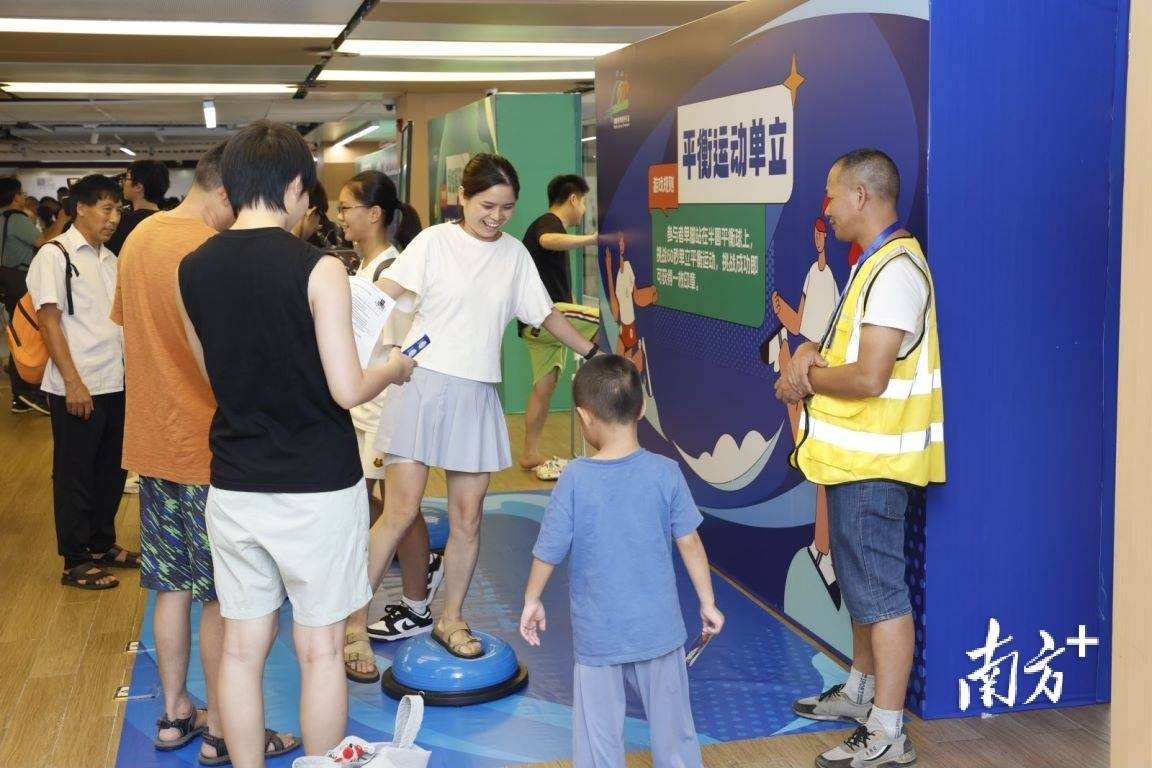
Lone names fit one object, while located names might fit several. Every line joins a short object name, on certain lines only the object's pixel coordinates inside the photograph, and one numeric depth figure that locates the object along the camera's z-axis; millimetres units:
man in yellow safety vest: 2994
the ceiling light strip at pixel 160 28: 6586
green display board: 8297
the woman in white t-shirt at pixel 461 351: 3586
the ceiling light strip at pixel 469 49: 7941
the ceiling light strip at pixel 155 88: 9953
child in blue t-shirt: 2658
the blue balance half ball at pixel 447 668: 3576
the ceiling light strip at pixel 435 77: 9750
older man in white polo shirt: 4672
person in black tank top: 2451
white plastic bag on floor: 2623
